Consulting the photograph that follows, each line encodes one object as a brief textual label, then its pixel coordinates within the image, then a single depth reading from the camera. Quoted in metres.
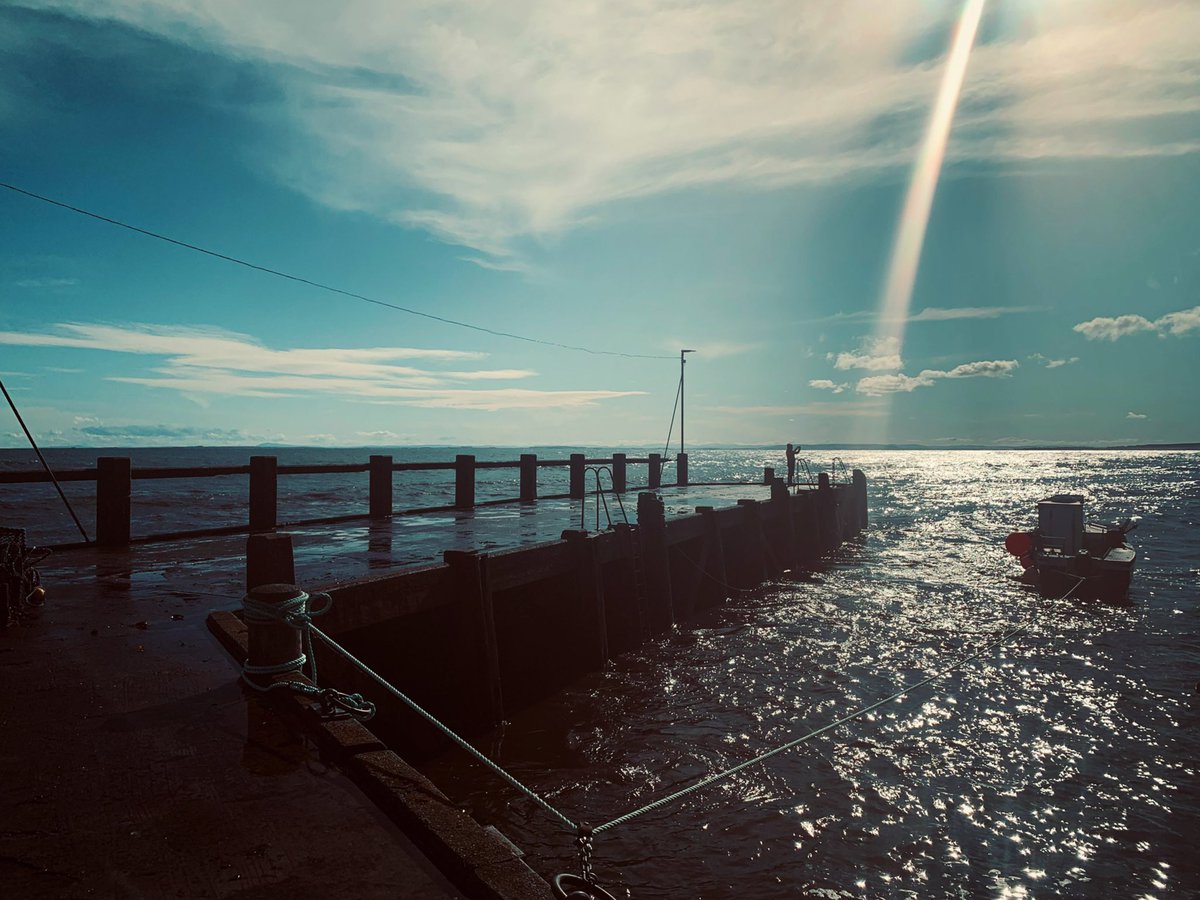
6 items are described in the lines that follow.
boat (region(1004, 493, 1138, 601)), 16.23
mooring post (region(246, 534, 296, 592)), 5.64
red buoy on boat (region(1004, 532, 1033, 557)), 17.91
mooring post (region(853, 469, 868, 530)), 27.58
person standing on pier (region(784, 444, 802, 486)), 28.25
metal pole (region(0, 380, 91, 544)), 9.35
